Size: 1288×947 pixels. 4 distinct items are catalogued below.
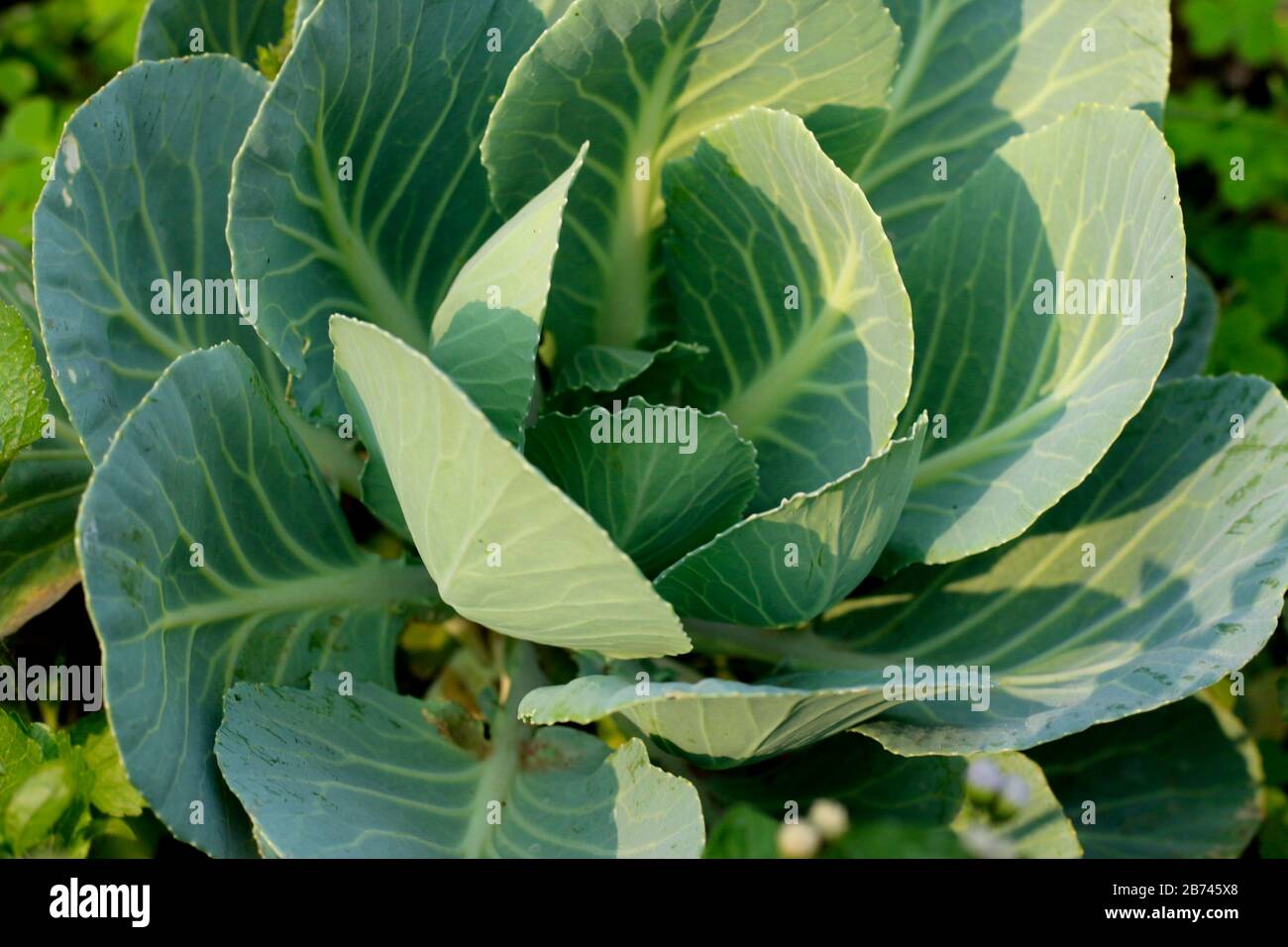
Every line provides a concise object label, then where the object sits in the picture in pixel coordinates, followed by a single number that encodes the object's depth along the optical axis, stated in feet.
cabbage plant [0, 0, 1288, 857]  2.55
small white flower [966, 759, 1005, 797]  2.56
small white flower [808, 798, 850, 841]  2.18
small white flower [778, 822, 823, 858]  2.20
